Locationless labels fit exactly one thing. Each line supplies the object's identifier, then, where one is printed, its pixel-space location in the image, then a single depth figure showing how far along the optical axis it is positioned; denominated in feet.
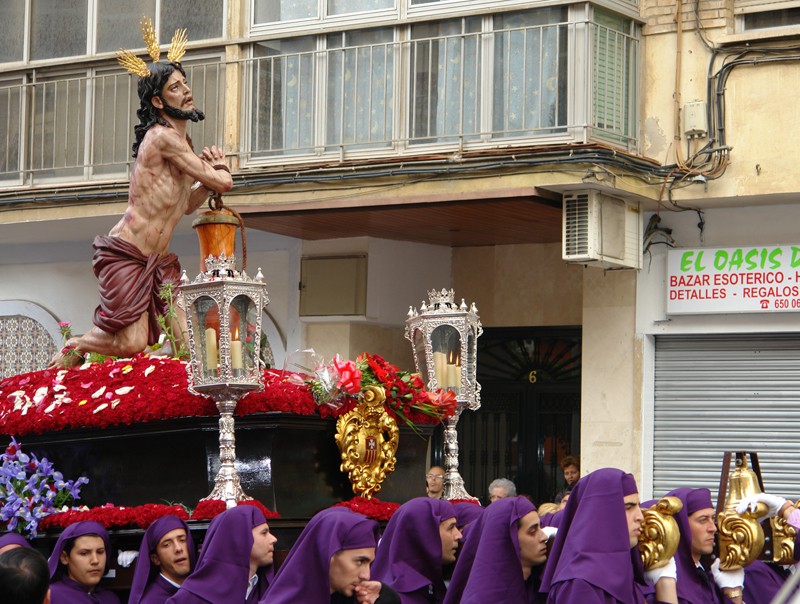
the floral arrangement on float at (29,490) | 38.97
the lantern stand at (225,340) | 36.39
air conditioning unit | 62.08
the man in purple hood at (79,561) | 34.45
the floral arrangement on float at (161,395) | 38.14
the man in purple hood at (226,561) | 30.70
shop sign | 62.58
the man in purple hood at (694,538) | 31.83
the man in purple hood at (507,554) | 29.58
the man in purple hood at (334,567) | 27.25
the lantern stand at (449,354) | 42.76
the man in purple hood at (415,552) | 32.50
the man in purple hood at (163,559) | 33.51
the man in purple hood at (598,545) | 27.72
